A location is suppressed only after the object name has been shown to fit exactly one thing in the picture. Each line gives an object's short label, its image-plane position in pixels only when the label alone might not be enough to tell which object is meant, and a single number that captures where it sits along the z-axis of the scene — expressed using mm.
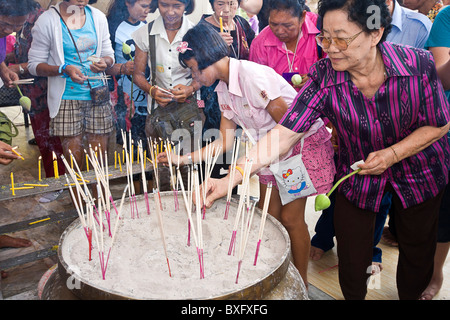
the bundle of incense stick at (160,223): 1075
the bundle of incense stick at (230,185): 1449
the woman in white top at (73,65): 2238
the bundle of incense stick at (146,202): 1506
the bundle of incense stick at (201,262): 1125
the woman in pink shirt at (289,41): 2342
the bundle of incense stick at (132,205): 1497
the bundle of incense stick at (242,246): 1124
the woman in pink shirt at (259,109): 1867
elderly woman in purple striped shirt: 1418
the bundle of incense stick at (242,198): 1242
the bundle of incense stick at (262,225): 1194
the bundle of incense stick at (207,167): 1503
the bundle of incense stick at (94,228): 1140
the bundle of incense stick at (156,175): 1574
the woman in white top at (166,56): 2502
